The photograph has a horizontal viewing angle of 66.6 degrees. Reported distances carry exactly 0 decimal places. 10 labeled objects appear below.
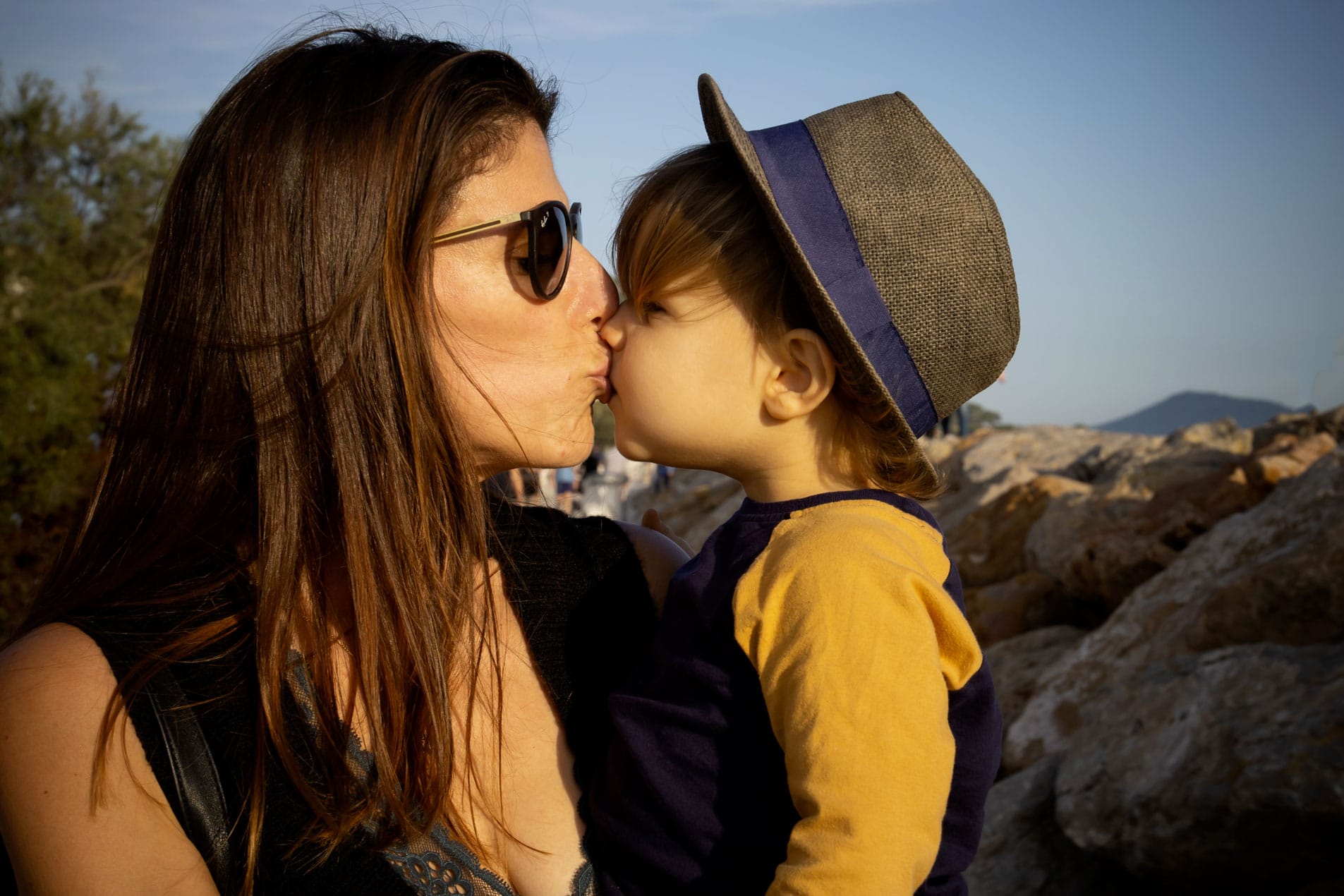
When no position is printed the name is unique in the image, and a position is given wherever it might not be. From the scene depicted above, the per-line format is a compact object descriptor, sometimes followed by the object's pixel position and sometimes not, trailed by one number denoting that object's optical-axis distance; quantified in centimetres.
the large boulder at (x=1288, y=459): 451
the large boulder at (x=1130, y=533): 465
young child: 142
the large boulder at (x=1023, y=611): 552
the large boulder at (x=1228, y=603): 312
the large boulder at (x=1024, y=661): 455
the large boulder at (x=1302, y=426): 534
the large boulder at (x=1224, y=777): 227
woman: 153
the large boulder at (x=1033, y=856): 288
